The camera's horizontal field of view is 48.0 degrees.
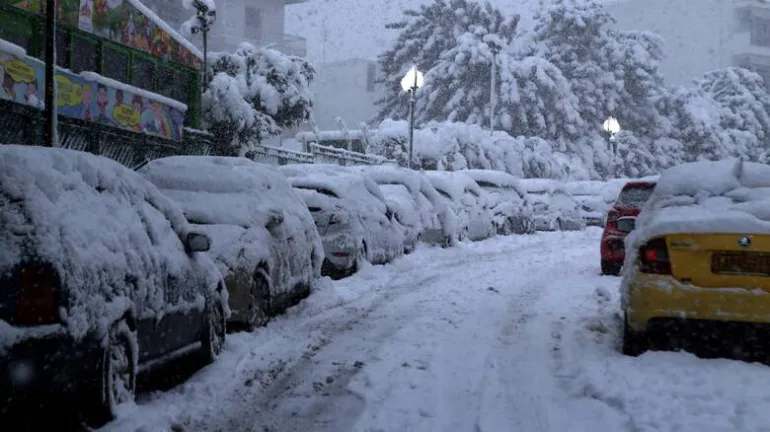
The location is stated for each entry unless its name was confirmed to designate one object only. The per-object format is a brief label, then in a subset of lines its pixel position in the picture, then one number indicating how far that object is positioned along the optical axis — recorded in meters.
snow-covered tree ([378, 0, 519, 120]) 49.78
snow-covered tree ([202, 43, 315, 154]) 19.80
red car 13.33
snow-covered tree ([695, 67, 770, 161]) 58.00
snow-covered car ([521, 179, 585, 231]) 28.11
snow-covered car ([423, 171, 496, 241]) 20.72
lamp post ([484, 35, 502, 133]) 40.18
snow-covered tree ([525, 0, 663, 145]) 50.00
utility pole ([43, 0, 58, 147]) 9.78
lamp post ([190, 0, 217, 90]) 20.41
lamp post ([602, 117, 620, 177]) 39.88
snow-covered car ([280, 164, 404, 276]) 12.27
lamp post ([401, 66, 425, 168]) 24.03
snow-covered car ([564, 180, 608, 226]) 31.17
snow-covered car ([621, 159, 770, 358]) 6.26
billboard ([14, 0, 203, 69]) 17.73
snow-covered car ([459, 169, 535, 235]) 24.00
